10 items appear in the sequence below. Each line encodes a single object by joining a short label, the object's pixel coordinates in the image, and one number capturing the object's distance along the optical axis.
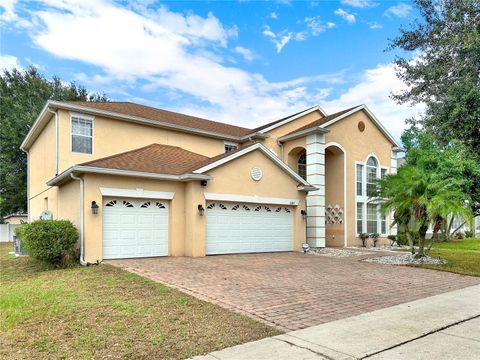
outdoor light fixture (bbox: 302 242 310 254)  16.99
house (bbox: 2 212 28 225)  34.79
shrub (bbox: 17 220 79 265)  11.08
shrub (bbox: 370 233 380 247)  20.83
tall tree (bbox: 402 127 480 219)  26.91
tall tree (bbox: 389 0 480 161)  8.21
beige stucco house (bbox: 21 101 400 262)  12.97
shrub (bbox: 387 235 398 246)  21.73
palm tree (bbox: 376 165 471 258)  13.00
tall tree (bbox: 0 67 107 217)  28.55
